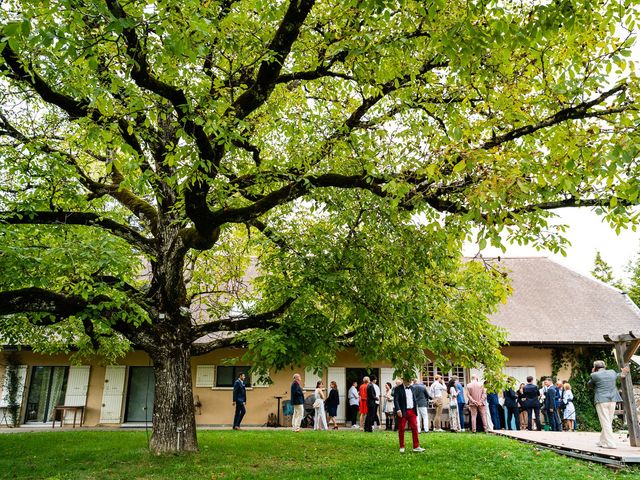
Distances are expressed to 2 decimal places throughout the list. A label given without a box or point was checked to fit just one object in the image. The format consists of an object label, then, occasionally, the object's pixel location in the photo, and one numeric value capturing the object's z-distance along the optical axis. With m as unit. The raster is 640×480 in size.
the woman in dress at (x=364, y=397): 16.98
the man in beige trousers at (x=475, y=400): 16.39
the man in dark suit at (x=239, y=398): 17.19
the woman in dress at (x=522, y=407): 17.25
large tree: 5.97
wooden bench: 20.08
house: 20.77
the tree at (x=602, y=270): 46.12
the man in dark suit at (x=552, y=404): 17.05
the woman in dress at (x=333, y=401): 18.33
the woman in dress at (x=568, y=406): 17.61
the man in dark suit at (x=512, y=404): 17.25
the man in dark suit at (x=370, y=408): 16.58
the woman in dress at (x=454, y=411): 16.97
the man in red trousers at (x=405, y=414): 11.22
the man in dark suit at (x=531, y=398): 16.77
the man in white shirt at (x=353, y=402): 18.62
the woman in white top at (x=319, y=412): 17.41
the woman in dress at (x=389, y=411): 17.36
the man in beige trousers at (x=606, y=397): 10.58
